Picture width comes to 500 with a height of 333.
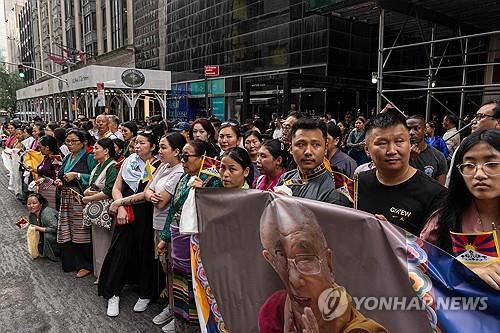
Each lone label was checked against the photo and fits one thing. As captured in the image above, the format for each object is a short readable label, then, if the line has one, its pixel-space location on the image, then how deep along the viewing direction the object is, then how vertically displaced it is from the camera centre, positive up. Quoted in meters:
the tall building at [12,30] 92.38 +21.64
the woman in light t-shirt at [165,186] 3.51 -0.67
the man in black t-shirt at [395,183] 2.10 -0.39
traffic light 26.05 +2.92
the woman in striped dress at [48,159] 6.12 -0.76
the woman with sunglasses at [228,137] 4.62 -0.29
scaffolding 7.80 +2.27
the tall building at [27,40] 75.19 +14.82
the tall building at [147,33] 30.78 +6.57
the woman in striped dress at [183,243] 3.12 -1.07
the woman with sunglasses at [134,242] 3.98 -1.35
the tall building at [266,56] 16.67 +2.90
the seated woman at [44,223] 5.29 -1.53
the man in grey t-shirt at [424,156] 3.72 -0.41
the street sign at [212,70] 20.92 +2.31
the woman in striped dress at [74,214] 4.82 -1.26
